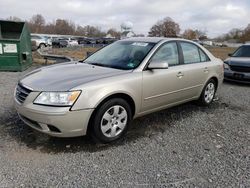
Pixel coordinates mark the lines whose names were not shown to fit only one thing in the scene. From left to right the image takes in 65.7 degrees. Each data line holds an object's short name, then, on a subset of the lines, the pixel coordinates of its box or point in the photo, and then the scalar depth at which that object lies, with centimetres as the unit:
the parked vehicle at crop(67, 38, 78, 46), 3163
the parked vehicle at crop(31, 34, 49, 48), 2207
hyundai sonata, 244
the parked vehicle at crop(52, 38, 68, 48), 2847
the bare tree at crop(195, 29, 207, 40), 7046
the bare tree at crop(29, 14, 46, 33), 8079
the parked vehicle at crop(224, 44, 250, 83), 629
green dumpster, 710
